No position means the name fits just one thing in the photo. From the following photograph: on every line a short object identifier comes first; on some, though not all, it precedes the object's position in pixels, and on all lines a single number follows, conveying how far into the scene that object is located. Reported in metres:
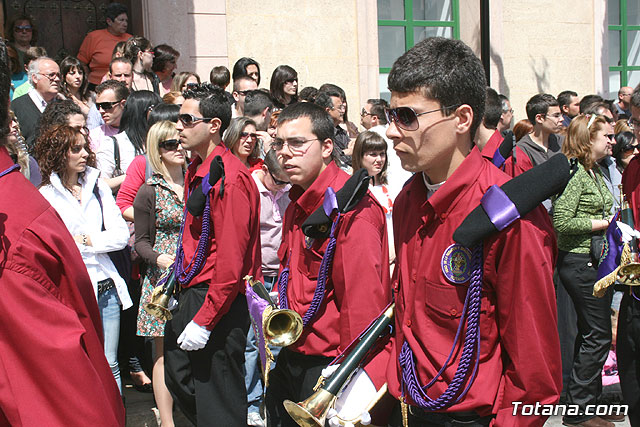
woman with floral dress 5.39
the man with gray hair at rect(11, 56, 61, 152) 6.68
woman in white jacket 5.06
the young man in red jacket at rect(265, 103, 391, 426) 3.30
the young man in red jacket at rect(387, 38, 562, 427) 2.22
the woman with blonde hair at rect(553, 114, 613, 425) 5.61
